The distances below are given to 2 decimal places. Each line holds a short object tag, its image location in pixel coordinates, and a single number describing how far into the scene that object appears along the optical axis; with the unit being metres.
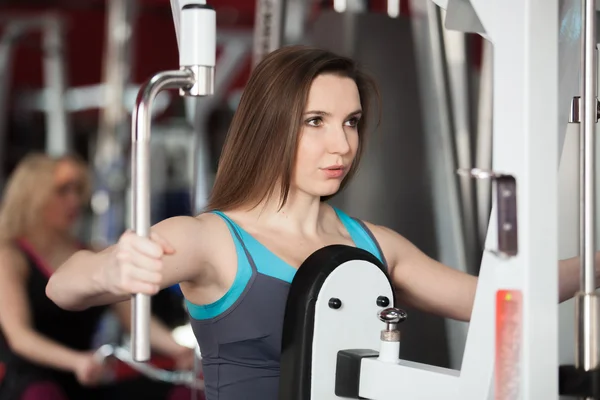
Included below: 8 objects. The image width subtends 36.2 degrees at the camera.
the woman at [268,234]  1.55
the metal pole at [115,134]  4.83
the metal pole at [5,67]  5.68
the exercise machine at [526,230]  1.23
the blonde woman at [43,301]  3.02
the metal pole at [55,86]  5.79
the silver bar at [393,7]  1.80
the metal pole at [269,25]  2.89
